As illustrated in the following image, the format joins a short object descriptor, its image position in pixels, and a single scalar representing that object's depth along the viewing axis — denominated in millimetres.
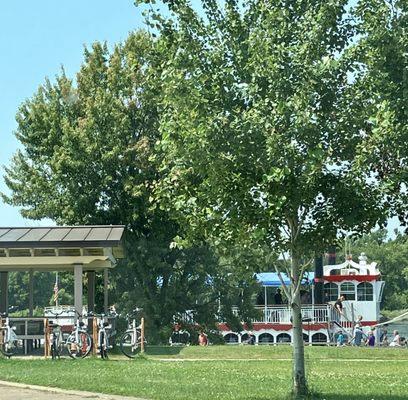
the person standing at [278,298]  49650
